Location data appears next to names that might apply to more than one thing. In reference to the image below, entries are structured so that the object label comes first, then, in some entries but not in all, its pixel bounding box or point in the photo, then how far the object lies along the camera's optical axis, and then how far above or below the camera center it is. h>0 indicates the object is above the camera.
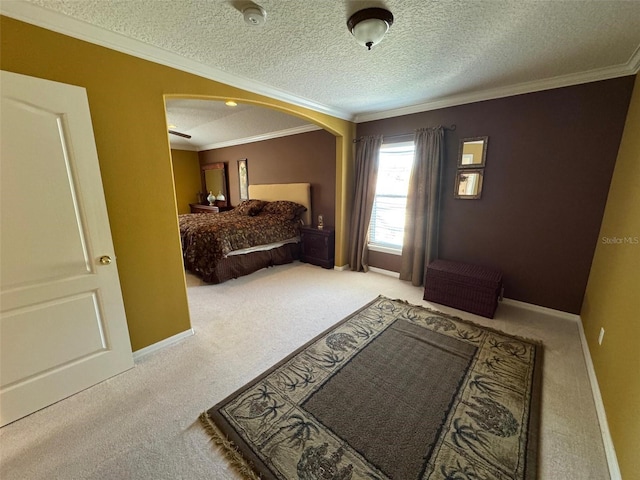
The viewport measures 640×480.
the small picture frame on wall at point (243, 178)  6.15 +0.27
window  3.73 -0.13
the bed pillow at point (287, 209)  4.71 -0.36
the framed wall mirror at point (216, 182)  6.73 +0.21
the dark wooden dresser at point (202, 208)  6.65 -0.50
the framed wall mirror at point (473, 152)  2.98 +0.44
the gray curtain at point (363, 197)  3.85 -0.11
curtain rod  3.15 +0.76
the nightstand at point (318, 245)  4.39 -0.98
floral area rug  1.32 -1.39
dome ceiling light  1.52 +1.01
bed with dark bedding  3.71 -0.74
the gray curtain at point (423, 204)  3.27 -0.20
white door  1.45 -0.39
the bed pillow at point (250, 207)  5.09 -0.37
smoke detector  1.48 +1.02
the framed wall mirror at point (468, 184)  3.05 +0.07
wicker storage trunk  2.71 -1.07
